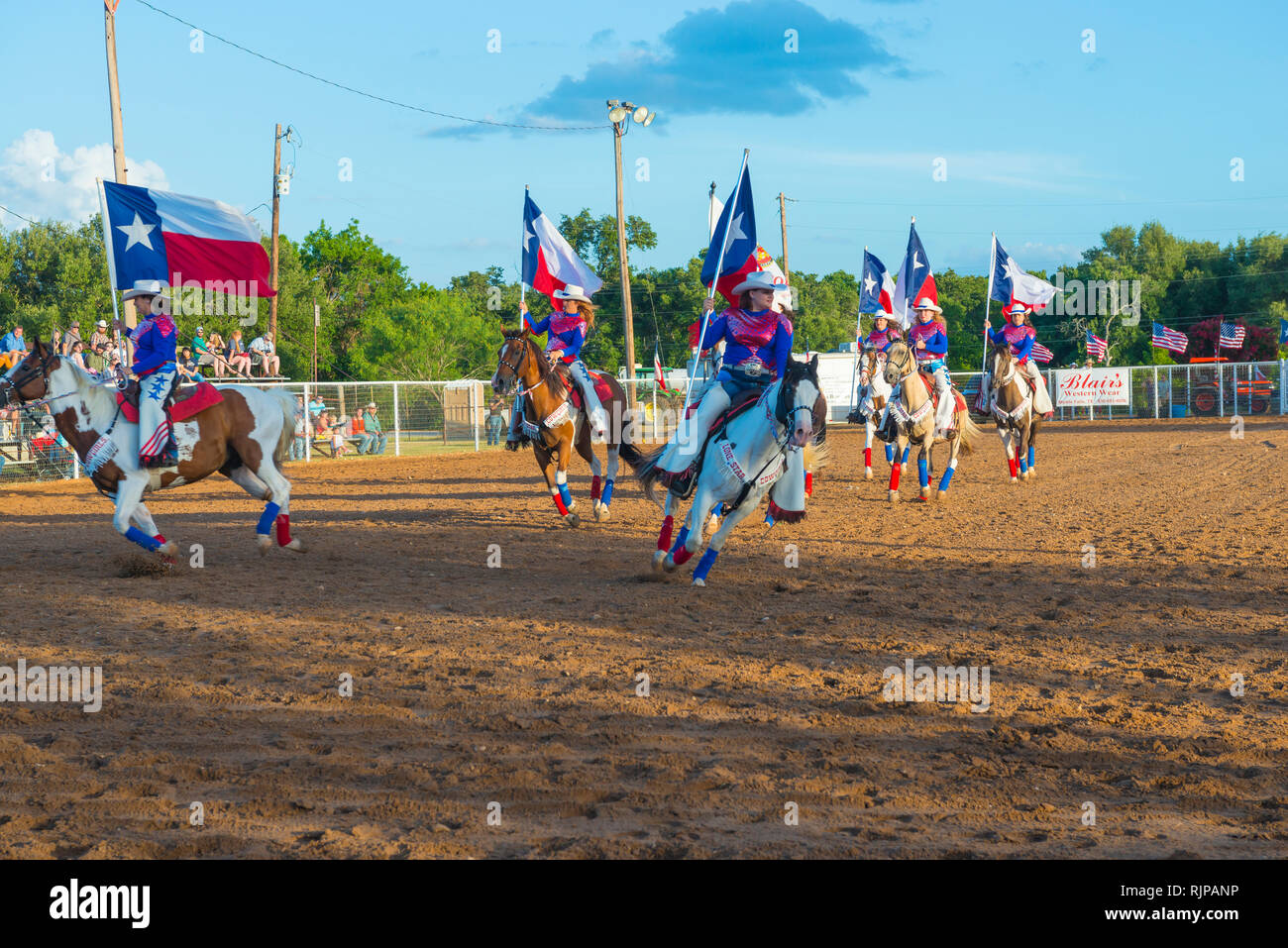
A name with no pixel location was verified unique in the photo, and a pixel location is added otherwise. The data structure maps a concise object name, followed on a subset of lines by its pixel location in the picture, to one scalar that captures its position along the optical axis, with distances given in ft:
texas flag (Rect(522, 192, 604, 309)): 53.62
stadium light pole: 111.34
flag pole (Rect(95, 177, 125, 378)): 43.34
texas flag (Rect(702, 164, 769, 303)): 38.34
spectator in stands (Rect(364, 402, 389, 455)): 102.58
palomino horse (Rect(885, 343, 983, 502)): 50.31
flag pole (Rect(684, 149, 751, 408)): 36.98
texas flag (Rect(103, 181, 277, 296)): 47.26
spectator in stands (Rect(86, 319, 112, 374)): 72.89
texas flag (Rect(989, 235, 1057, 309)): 77.77
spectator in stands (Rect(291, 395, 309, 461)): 95.81
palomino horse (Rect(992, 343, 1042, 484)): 58.08
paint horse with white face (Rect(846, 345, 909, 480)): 61.77
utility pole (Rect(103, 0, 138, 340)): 67.41
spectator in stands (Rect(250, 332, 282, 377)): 98.68
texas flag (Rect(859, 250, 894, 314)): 80.53
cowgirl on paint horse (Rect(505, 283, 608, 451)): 46.11
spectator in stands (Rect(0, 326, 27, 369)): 67.87
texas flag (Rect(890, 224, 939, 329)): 71.85
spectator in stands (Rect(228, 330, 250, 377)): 91.66
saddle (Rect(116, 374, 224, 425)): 34.06
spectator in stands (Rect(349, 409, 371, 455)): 102.47
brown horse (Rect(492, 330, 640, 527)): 42.70
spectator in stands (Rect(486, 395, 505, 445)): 115.44
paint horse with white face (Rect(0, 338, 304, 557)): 33.58
